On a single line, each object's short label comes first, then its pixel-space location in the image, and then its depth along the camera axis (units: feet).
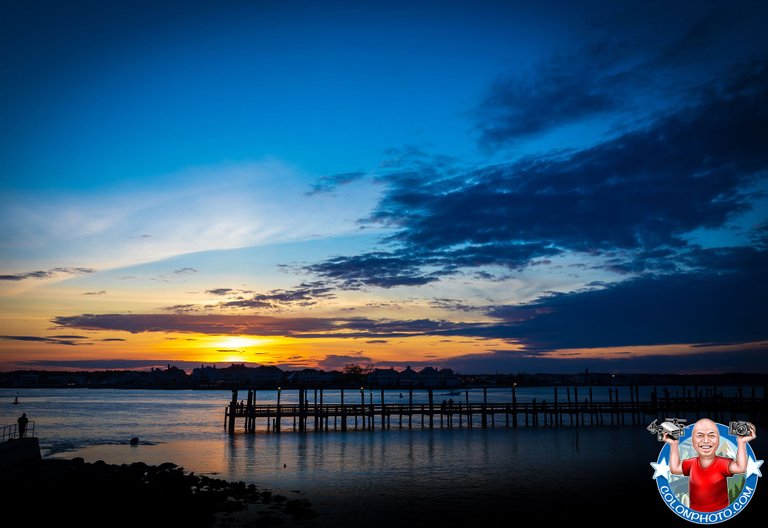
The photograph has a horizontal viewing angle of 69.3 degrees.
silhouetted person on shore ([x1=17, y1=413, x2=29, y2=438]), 104.66
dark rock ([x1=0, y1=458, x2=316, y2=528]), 69.10
